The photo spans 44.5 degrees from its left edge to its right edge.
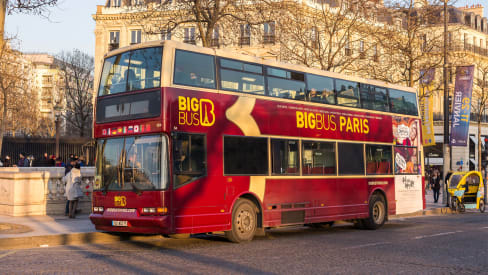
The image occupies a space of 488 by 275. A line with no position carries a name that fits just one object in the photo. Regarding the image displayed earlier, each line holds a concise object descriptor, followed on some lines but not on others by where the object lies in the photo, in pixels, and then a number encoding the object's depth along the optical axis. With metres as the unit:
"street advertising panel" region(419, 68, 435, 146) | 28.58
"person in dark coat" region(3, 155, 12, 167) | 27.93
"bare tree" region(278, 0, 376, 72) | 26.92
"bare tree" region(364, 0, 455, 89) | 28.78
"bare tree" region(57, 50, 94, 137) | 66.12
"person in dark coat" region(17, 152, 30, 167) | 25.44
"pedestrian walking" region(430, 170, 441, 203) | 32.03
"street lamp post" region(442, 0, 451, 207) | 27.25
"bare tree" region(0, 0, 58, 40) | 15.51
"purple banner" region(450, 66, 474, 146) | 27.78
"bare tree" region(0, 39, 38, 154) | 38.22
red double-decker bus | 12.06
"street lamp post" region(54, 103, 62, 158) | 28.80
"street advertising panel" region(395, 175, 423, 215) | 18.62
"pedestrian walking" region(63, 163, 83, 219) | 17.47
